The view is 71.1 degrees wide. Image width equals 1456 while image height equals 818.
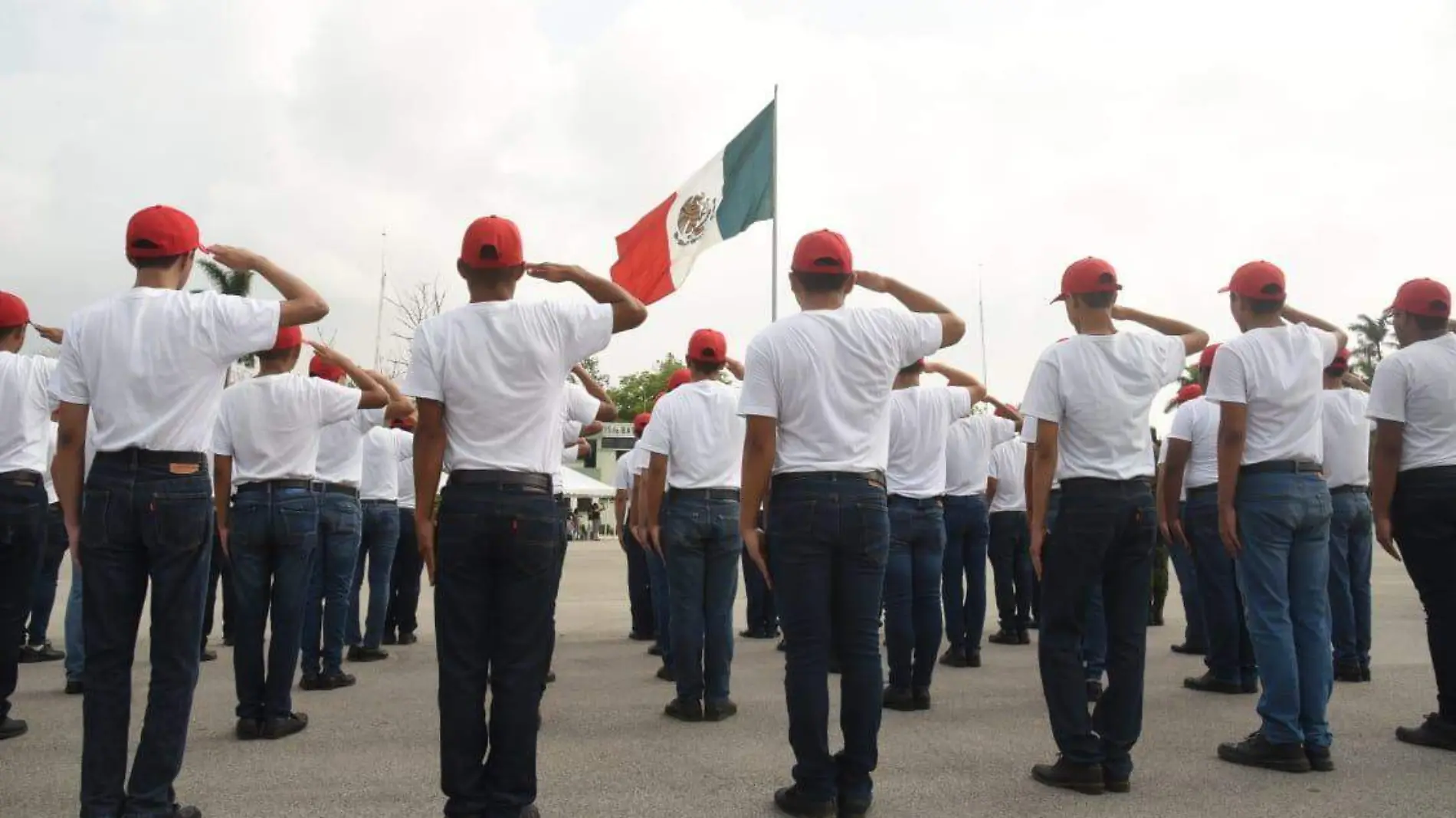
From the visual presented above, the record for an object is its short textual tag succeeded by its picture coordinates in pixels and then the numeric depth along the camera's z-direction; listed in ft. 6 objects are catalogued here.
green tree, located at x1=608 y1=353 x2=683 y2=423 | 234.38
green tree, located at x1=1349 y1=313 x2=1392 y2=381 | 196.03
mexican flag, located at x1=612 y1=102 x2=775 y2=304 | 38.93
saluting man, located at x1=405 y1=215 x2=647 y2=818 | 12.05
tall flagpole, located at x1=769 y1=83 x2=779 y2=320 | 39.04
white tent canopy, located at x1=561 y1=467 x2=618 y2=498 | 104.88
